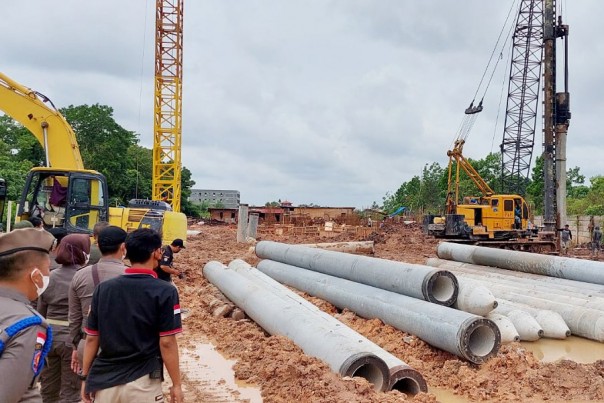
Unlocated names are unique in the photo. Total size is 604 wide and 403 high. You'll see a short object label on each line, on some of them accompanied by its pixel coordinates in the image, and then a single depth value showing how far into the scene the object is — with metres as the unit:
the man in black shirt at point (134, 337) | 2.85
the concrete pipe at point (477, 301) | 7.08
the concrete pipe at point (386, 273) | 7.36
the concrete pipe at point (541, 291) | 8.61
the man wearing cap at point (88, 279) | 3.73
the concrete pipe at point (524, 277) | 10.13
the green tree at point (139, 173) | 45.53
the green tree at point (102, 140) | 43.75
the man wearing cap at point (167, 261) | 7.08
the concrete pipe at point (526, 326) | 7.48
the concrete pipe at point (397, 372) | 5.08
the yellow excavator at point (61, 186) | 9.65
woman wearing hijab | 4.07
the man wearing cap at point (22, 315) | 1.89
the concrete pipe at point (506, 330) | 6.87
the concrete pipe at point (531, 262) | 10.70
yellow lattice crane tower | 27.30
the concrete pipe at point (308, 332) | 5.07
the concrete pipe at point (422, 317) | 6.06
